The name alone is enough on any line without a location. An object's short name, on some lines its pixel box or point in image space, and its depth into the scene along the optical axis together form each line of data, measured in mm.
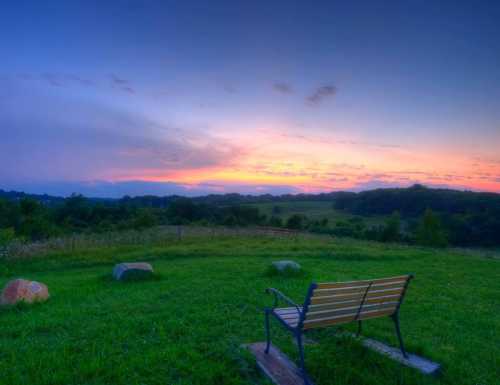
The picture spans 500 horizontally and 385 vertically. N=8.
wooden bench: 3332
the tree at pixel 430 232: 38281
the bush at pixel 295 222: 51625
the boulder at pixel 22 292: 6152
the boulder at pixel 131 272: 8547
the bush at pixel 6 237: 13039
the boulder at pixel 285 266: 9055
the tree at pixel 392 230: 42938
